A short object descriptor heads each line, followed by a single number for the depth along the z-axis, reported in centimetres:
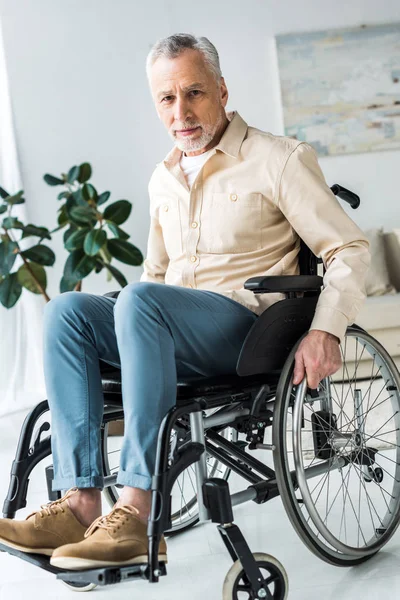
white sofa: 405
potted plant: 396
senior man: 141
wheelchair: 141
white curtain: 462
